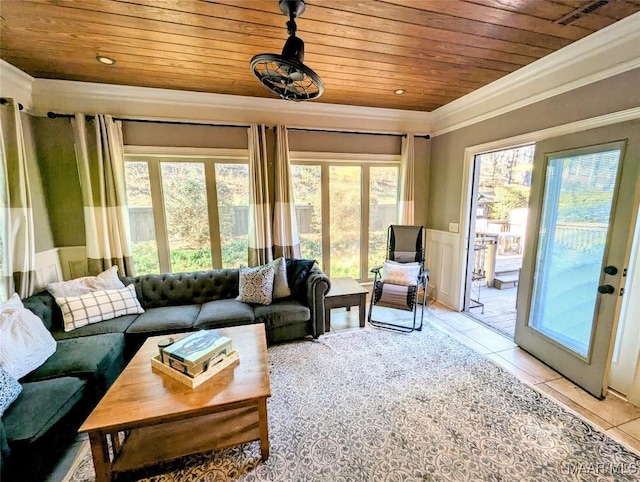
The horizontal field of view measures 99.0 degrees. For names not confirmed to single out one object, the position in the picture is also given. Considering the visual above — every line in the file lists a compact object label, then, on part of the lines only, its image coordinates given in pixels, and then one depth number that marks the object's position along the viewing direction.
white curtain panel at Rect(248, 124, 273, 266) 3.25
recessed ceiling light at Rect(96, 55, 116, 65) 2.23
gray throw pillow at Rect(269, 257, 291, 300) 2.98
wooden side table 3.04
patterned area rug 1.52
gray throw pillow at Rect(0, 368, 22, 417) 1.43
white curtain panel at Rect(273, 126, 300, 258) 3.34
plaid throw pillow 2.35
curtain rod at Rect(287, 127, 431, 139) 3.46
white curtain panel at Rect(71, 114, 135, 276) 2.77
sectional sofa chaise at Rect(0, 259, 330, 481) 1.41
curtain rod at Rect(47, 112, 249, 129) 2.71
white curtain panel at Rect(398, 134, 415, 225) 3.82
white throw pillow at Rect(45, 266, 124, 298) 2.45
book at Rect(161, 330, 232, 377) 1.63
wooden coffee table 1.37
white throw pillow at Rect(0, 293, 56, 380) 1.67
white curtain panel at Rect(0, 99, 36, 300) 2.25
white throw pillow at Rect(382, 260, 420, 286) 3.25
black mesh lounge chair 3.13
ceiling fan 1.48
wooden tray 1.60
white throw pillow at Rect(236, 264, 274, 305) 2.88
